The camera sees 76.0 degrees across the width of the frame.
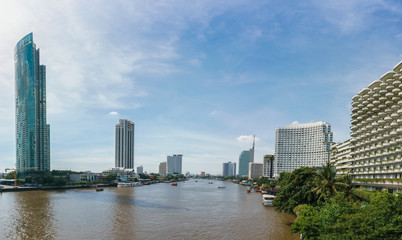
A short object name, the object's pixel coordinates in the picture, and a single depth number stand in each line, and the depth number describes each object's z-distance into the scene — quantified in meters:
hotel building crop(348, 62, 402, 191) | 50.16
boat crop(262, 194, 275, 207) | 72.43
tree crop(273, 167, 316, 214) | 44.16
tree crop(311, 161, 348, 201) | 38.82
